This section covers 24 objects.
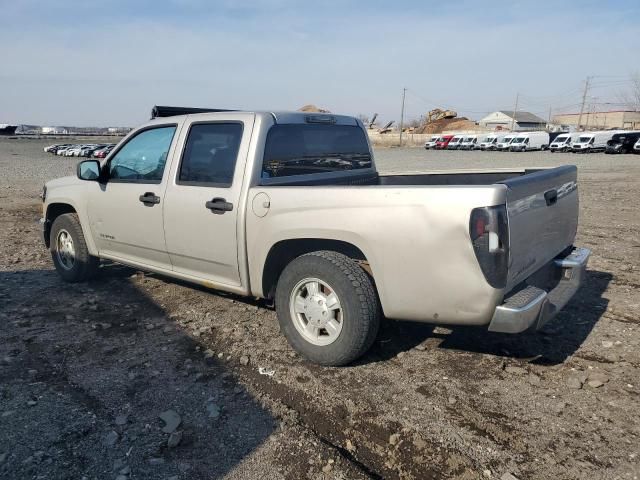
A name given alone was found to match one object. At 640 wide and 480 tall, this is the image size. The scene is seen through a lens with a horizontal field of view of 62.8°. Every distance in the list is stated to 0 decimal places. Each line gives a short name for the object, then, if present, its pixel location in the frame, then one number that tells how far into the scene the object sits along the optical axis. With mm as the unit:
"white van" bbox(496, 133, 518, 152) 53188
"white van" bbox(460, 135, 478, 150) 57719
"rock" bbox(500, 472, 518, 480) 2576
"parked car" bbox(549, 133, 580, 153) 47406
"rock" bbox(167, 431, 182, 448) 2861
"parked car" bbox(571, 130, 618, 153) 45344
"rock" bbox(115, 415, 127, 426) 3073
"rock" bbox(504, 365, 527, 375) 3682
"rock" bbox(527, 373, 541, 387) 3527
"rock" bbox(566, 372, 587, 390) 3461
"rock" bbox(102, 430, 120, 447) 2877
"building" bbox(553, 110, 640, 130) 102144
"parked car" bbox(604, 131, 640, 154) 42688
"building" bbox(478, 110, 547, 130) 124425
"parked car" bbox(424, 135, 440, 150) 63769
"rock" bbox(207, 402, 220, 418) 3172
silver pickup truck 3080
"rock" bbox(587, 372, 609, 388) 3475
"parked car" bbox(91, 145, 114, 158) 39578
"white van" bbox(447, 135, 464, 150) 59344
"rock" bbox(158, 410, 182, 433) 3025
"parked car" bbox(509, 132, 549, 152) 51812
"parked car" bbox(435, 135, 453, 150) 61997
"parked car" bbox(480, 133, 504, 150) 55025
